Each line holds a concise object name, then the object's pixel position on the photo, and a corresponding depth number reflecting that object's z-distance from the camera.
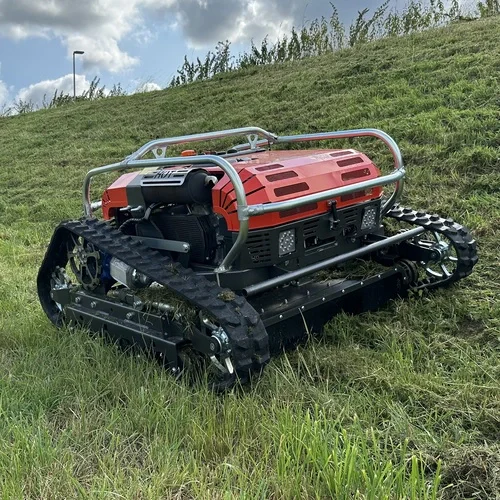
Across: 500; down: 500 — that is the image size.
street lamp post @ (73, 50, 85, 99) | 20.02
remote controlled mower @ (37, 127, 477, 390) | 3.15
